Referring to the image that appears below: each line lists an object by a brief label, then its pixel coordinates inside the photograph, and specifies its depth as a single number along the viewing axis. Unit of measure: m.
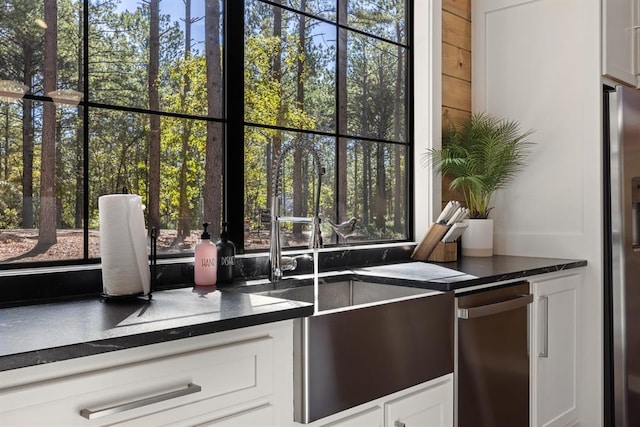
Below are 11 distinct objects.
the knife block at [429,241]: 2.57
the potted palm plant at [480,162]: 2.73
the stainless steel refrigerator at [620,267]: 2.60
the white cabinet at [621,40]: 2.64
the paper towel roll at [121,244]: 1.53
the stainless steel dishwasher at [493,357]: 1.93
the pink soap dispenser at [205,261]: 1.79
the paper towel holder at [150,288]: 1.52
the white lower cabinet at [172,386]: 1.02
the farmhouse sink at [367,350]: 1.45
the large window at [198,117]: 1.64
